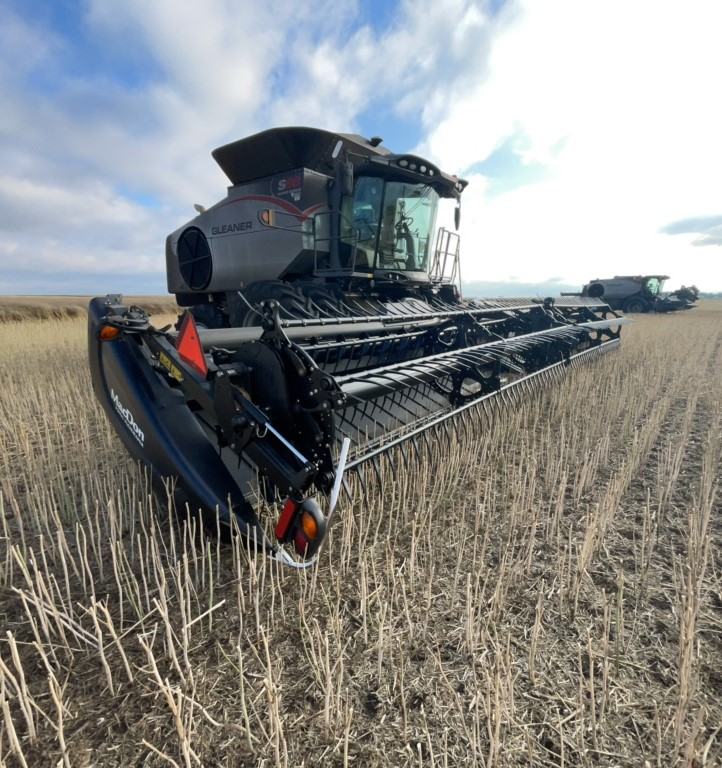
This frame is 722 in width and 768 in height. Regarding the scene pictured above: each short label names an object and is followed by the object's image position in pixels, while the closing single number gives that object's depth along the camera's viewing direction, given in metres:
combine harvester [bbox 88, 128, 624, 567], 1.81
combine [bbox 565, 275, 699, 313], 25.56
